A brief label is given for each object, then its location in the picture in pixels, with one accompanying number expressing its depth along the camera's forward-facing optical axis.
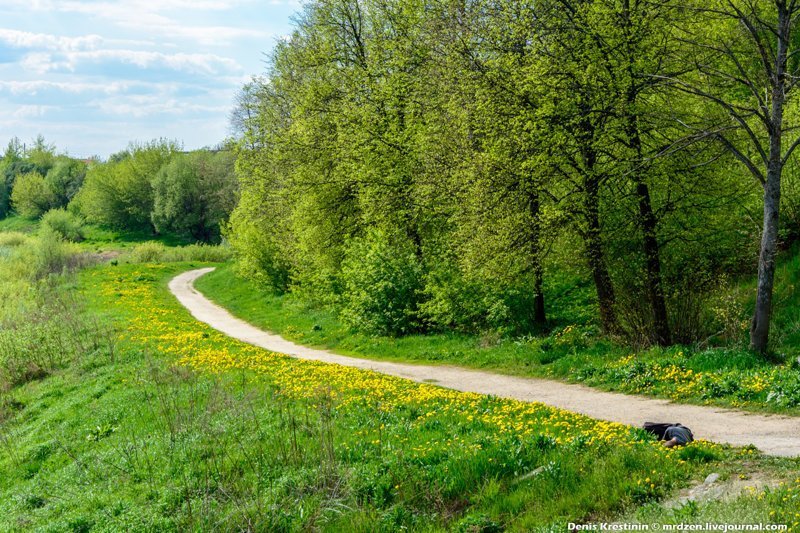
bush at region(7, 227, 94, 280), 49.38
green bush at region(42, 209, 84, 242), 74.25
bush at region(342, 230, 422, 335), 22.75
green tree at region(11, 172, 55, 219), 102.88
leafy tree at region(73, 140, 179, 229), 87.25
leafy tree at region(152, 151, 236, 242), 78.44
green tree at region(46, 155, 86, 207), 106.88
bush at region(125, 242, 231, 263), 63.53
